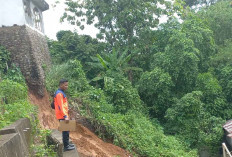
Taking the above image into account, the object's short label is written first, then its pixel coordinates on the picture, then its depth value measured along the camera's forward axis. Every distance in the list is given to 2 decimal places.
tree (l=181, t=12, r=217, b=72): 13.62
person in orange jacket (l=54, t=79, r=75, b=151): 4.75
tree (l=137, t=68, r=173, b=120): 12.85
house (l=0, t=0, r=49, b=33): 10.27
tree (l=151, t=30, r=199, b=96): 12.86
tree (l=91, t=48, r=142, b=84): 13.69
